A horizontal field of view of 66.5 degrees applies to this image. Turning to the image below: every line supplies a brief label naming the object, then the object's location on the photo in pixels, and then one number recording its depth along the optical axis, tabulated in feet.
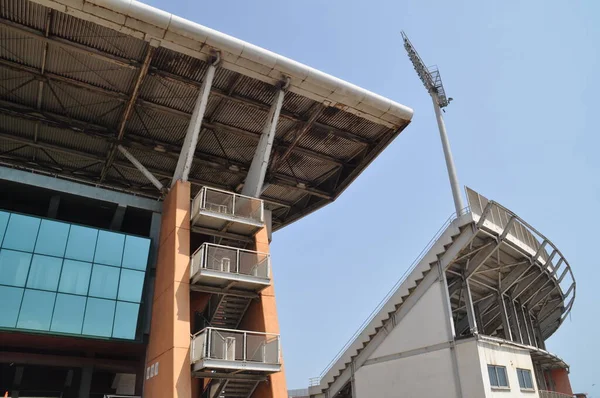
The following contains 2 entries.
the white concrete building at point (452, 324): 85.05
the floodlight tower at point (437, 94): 105.19
